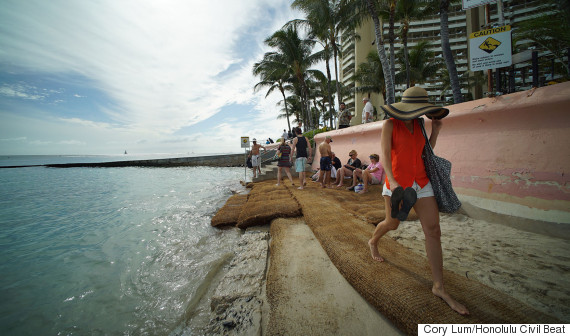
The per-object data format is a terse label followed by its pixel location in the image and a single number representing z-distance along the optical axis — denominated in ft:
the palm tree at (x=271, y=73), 60.43
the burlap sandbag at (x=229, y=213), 14.60
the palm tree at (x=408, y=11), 46.42
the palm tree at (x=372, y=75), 77.41
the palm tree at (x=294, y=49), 55.36
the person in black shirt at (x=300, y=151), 22.18
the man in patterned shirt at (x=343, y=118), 30.16
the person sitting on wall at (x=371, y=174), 18.84
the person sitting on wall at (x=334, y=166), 25.07
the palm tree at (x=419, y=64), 73.31
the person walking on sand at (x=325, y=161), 21.49
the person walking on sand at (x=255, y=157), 34.50
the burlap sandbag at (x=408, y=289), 4.69
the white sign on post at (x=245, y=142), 39.06
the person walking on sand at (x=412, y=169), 5.18
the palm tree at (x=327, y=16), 43.60
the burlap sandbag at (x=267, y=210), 13.03
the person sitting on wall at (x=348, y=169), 22.02
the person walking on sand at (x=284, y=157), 23.01
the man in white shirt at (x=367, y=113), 27.63
